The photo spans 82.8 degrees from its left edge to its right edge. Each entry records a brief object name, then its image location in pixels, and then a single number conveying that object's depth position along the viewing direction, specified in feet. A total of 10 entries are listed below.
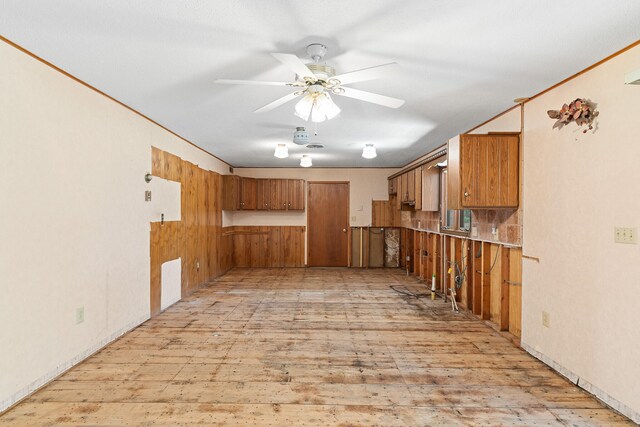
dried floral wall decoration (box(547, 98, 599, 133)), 8.16
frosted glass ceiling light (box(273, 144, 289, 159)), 16.91
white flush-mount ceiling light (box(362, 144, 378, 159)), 17.04
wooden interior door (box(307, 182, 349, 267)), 26.23
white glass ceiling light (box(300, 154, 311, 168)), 20.14
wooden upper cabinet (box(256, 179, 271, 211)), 25.16
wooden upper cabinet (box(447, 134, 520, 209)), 11.17
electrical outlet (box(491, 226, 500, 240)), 12.56
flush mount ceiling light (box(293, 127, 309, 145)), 13.38
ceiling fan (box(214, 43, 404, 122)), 6.73
